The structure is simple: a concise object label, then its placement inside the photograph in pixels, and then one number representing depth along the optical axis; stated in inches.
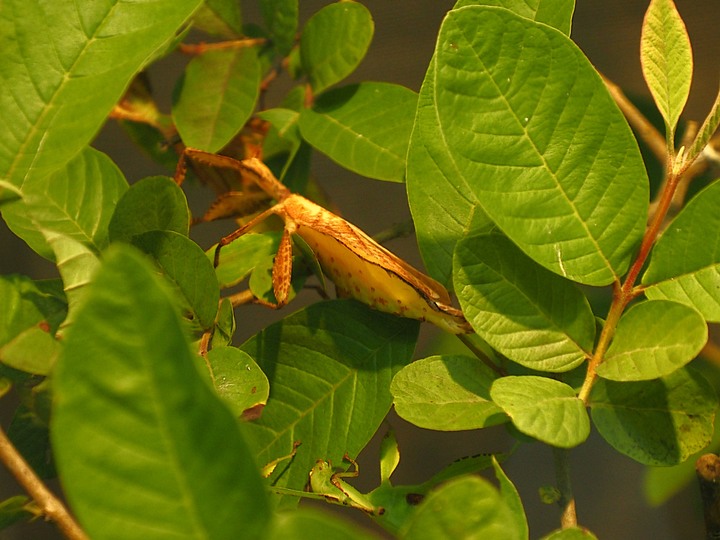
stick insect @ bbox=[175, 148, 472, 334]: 34.0
